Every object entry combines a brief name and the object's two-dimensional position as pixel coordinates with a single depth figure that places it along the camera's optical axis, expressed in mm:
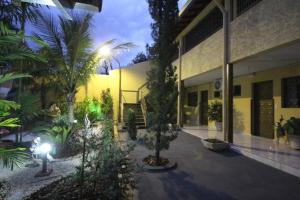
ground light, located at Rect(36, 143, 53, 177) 4340
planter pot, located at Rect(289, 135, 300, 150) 6458
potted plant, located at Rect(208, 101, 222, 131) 11016
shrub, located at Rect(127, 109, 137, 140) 8841
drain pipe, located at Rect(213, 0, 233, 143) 7027
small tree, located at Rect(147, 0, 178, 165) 5070
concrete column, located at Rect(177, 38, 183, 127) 11873
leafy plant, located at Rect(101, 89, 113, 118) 13778
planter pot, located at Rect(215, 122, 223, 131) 10906
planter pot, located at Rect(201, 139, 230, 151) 6691
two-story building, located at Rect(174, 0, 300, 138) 5016
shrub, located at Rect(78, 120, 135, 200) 2954
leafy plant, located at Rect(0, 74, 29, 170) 2241
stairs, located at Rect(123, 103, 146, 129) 12305
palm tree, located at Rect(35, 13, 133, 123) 6547
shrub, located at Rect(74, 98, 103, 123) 11133
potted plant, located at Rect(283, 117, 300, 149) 6488
